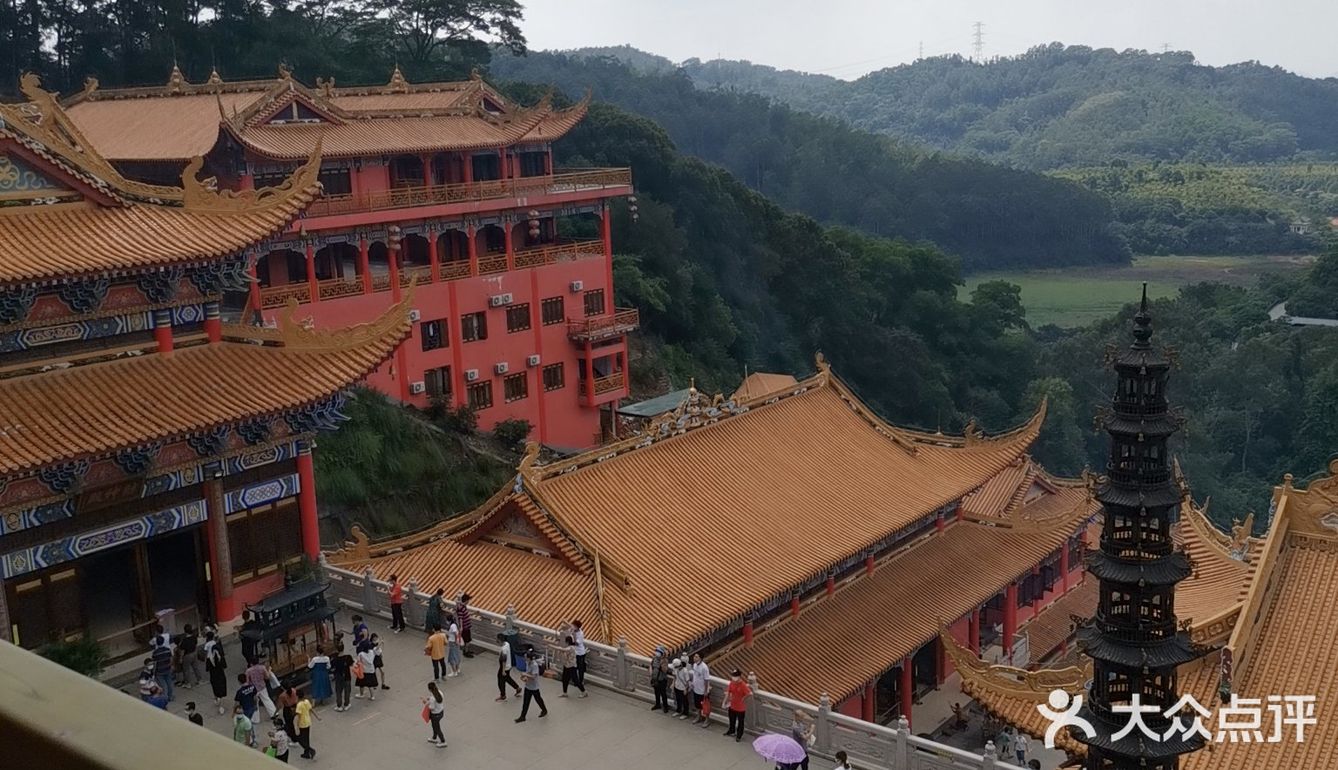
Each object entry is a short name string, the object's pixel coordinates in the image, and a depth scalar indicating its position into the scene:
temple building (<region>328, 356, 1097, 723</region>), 22.50
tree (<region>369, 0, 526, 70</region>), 66.81
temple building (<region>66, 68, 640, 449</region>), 38.75
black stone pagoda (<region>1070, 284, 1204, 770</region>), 14.09
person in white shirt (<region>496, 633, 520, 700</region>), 18.58
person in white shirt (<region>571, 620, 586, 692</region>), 18.90
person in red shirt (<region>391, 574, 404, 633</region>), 21.03
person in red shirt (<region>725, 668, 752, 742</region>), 17.36
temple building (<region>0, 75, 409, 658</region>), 17.94
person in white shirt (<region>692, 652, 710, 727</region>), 17.92
